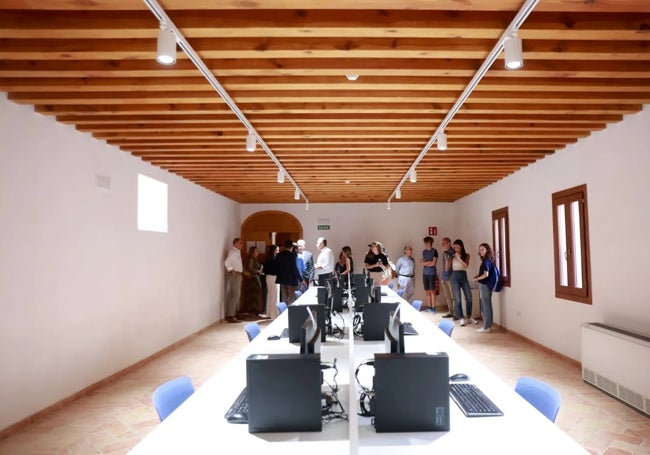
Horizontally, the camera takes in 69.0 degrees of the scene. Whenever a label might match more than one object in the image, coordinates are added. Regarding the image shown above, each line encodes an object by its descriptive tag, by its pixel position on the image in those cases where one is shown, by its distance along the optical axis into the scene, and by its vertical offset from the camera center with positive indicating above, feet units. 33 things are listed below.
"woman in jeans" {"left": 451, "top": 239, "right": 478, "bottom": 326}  31.83 -2.21
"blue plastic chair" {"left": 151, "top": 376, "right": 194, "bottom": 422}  7.55 -2.40
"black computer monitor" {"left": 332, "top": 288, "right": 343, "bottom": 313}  17.07 -1.78
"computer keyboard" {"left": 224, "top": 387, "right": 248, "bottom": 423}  6.60 -2.29
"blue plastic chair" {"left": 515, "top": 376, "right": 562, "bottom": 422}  7.36 -2.41
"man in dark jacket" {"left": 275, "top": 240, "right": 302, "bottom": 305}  32.89 -1.49
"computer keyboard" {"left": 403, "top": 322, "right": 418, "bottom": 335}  12.87 -2.21
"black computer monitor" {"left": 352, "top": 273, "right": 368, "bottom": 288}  22.44 -1.39
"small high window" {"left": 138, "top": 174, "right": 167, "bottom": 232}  23.38 +2.53
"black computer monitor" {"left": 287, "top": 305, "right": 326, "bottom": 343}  11.53 -1.62
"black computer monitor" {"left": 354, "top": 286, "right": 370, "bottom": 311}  16.89 -1.58
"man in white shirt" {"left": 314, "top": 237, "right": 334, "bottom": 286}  32.16 -0.54
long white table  5.71 -2.38
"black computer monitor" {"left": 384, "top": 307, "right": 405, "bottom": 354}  7.31 -1.33
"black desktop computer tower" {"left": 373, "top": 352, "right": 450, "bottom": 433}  6.17 -1.88
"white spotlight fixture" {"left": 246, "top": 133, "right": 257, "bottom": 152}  16.34 +3.85
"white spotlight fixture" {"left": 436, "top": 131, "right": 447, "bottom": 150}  16.49 +3.83
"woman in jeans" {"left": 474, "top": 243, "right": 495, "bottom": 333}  28.35 -2.09
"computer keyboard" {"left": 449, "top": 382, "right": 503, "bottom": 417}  6.75 -2.30
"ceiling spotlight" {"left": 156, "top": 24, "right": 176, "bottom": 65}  8.57 +3.77
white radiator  14.06 -3.74
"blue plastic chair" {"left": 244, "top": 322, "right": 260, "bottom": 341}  13.80 -2.34
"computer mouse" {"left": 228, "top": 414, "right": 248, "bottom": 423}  6.57 -2.32
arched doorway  41.50 +2.03
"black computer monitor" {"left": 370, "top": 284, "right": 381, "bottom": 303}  15.64 -1.49
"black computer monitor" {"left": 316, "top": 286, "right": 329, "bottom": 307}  16.19 -1.53
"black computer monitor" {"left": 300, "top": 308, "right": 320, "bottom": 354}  7.36 -1.36
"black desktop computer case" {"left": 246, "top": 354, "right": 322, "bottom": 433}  6.11 -1.84
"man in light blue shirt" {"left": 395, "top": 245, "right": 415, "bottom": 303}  36.76 -1.92
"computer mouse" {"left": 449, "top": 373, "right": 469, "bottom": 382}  8.24 -2.23
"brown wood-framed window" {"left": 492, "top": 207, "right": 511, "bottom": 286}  28.45 +0.48
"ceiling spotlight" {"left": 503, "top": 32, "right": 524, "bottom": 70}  9.00 +3.78
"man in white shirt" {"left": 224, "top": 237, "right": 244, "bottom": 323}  34.53 -1.76
